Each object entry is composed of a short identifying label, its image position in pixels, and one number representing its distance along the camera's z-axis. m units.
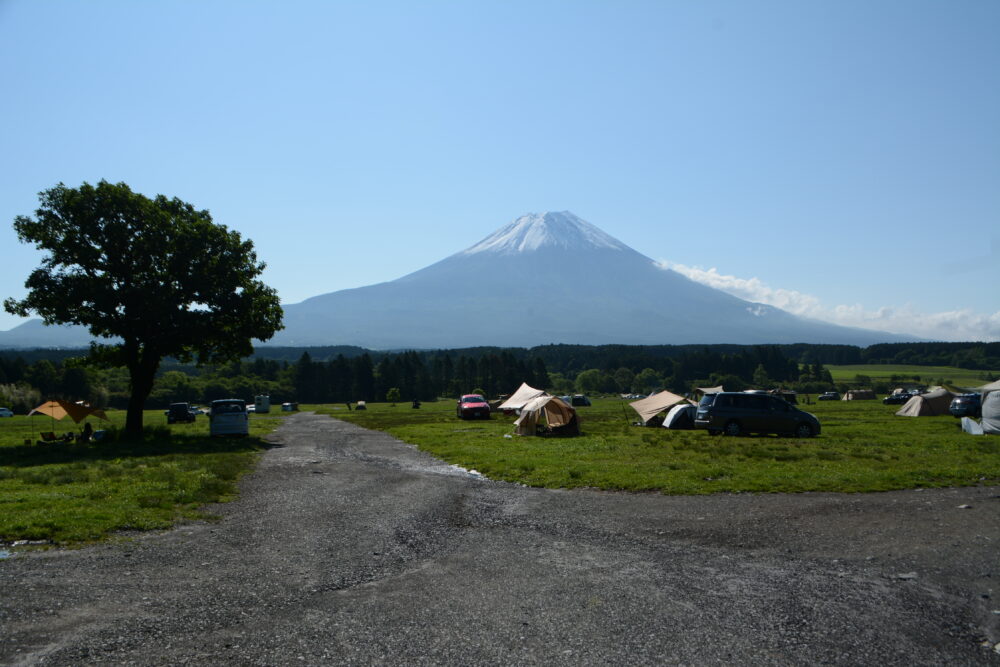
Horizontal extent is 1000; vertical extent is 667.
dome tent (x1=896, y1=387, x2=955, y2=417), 45.75
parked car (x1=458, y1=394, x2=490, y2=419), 44.50
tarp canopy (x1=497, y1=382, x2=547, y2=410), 43.94
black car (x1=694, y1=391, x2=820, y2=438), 27.89
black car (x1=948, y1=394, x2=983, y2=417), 39.28
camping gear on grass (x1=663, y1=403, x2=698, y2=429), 32.34
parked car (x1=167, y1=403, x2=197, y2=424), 50.59
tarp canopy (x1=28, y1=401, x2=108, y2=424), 28.09
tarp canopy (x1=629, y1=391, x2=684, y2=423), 36.28
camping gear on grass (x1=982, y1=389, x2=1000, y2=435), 27.05
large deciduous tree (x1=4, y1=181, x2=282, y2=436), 26.78
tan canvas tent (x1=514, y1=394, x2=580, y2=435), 29.52
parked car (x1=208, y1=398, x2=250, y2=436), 30.20
